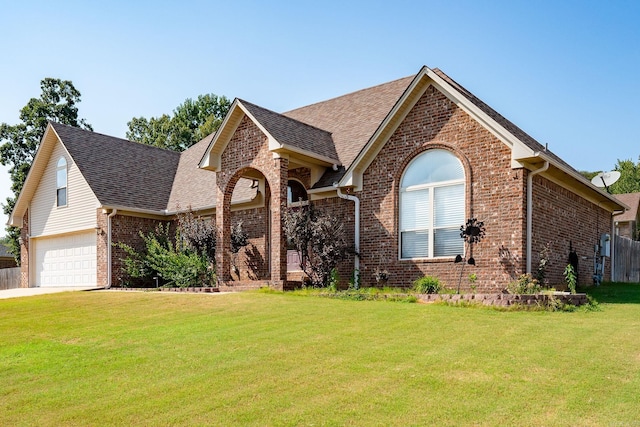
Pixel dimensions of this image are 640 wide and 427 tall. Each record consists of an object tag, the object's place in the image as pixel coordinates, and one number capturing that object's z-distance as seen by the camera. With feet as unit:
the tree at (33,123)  117.39
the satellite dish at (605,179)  72.13
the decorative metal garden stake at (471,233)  46.52
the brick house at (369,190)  46.73
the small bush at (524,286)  43.16
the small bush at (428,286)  46.50
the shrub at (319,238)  53.21
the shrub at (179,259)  63.62
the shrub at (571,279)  45.58
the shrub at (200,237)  63.82
